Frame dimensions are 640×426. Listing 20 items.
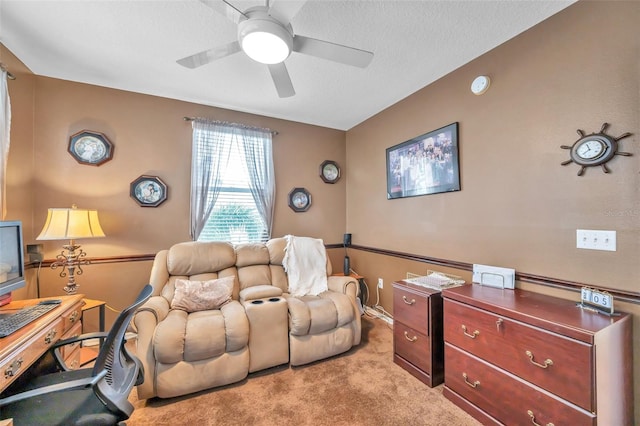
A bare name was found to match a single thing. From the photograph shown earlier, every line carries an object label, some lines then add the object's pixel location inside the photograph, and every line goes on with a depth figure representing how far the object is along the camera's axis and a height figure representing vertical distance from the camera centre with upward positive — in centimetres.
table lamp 202 -12
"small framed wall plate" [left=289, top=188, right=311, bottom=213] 354 +18
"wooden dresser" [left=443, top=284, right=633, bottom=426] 118 -82
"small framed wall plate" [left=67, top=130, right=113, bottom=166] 250 +69
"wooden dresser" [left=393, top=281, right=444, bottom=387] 194 -99
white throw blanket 272 -60
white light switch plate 144 -19
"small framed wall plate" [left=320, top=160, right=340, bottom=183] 377 +62
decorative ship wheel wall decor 143 +35
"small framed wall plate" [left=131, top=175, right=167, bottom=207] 273 +27
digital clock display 134 -51
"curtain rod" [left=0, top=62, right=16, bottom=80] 189 +112
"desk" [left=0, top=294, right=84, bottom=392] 107 -61
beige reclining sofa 176 -86
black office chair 105 -84
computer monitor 141 -23
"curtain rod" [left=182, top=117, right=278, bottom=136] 296 +113
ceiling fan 133 +101
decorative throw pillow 217 -72
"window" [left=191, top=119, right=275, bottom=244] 300 +38
